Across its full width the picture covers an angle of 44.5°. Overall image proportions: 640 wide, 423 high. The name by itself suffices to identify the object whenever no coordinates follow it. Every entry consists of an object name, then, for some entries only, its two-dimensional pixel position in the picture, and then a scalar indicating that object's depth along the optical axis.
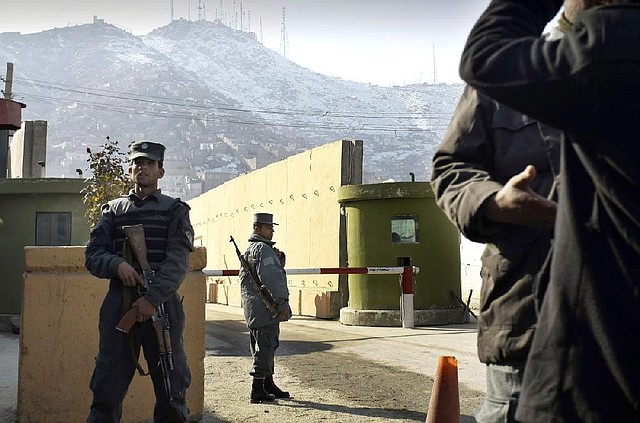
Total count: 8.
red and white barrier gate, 13.81
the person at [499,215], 2.17
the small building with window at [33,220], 14.06
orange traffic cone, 3.87
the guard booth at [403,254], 14.54
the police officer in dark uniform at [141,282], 4.37
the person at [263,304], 6.98
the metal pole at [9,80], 26.81
